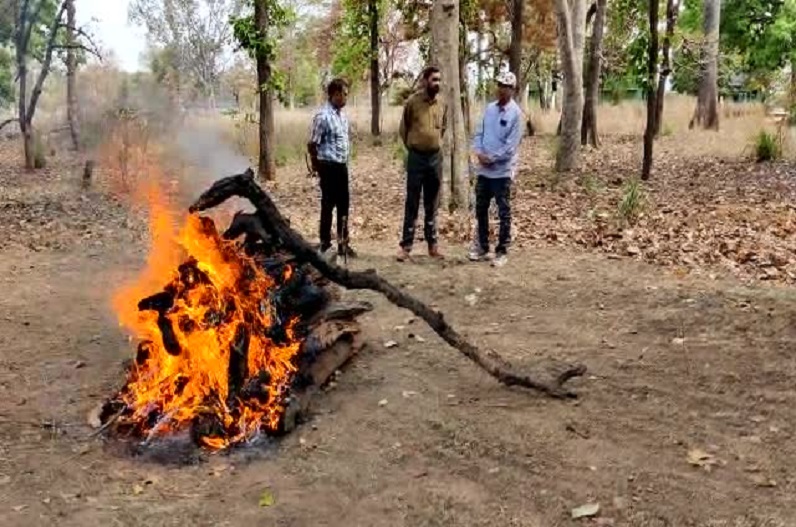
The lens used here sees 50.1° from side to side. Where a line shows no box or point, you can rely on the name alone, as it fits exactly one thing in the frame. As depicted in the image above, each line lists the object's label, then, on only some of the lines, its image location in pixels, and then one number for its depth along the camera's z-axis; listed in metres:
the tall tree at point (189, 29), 51.84
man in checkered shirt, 8.45
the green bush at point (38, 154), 22.22
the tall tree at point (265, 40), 15.54
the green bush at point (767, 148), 17.36
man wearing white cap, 8.67
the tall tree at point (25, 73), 18.88
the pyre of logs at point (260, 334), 5.10
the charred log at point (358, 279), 5.46
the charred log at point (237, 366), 5.15
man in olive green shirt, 8.91
